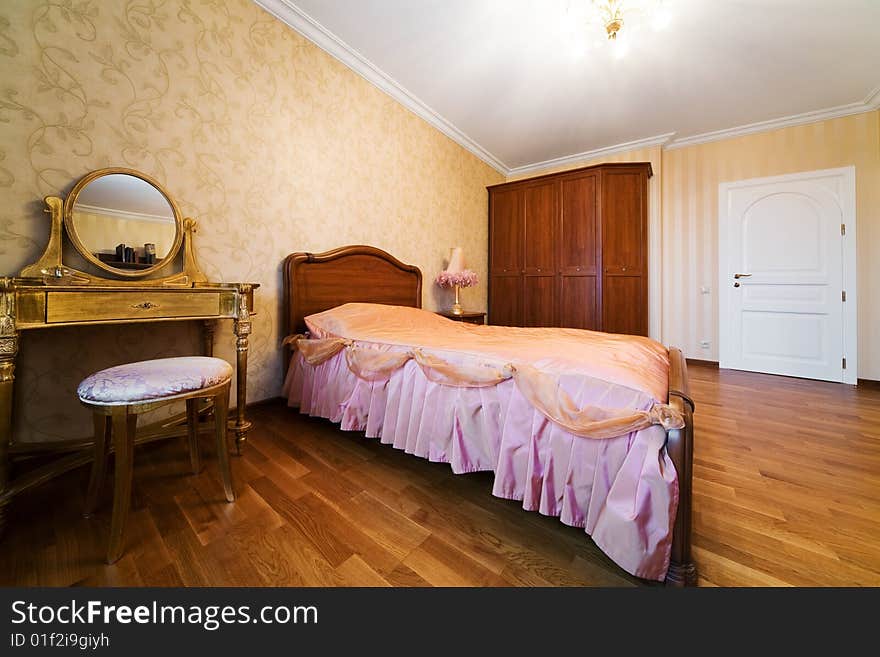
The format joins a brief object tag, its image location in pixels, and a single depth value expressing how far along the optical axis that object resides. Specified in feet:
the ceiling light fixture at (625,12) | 5.94
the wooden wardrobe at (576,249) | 12.16
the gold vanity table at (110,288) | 3.48
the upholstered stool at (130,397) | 3.28
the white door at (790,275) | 10.57
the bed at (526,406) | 2.95
